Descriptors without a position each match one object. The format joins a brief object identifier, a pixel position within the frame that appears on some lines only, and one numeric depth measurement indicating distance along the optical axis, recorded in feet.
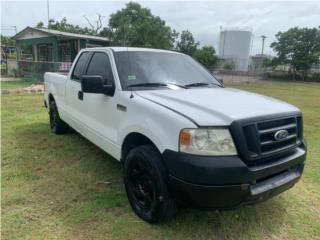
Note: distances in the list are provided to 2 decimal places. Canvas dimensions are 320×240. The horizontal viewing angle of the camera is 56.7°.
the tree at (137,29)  89.04
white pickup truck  8.21
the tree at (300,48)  133.90
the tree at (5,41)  161.99
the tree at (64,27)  123.67
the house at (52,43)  72.35
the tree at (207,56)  135.74
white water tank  217.56
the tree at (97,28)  107.76
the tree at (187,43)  146.30
